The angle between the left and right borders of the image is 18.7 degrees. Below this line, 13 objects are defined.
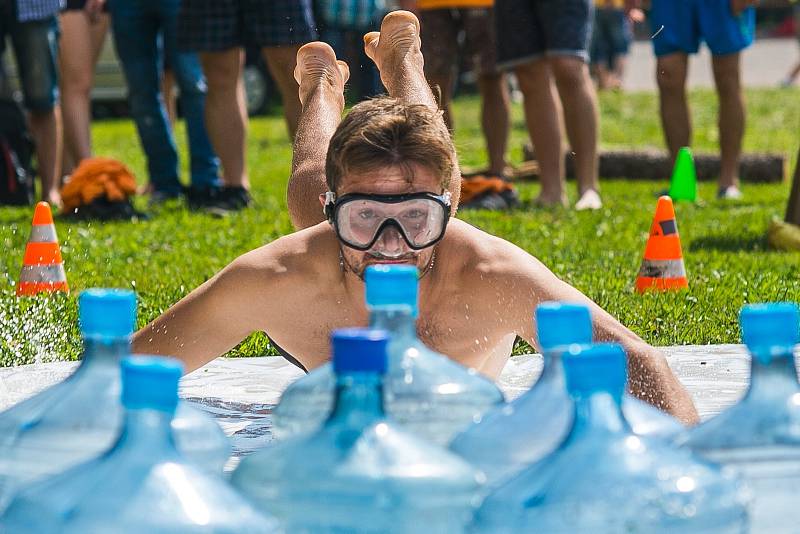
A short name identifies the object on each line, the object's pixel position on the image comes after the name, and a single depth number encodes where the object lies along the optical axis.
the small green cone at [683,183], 15.69
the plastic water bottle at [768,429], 3.16
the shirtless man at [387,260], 5.18
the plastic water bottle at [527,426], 3.27
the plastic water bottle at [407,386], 3.46
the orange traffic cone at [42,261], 10.56
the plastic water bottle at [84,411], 3.30
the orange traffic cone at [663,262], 10.32
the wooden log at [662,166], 19.03
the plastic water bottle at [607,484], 2.83
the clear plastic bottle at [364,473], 2.87
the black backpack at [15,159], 15.71
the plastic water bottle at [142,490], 2.71
